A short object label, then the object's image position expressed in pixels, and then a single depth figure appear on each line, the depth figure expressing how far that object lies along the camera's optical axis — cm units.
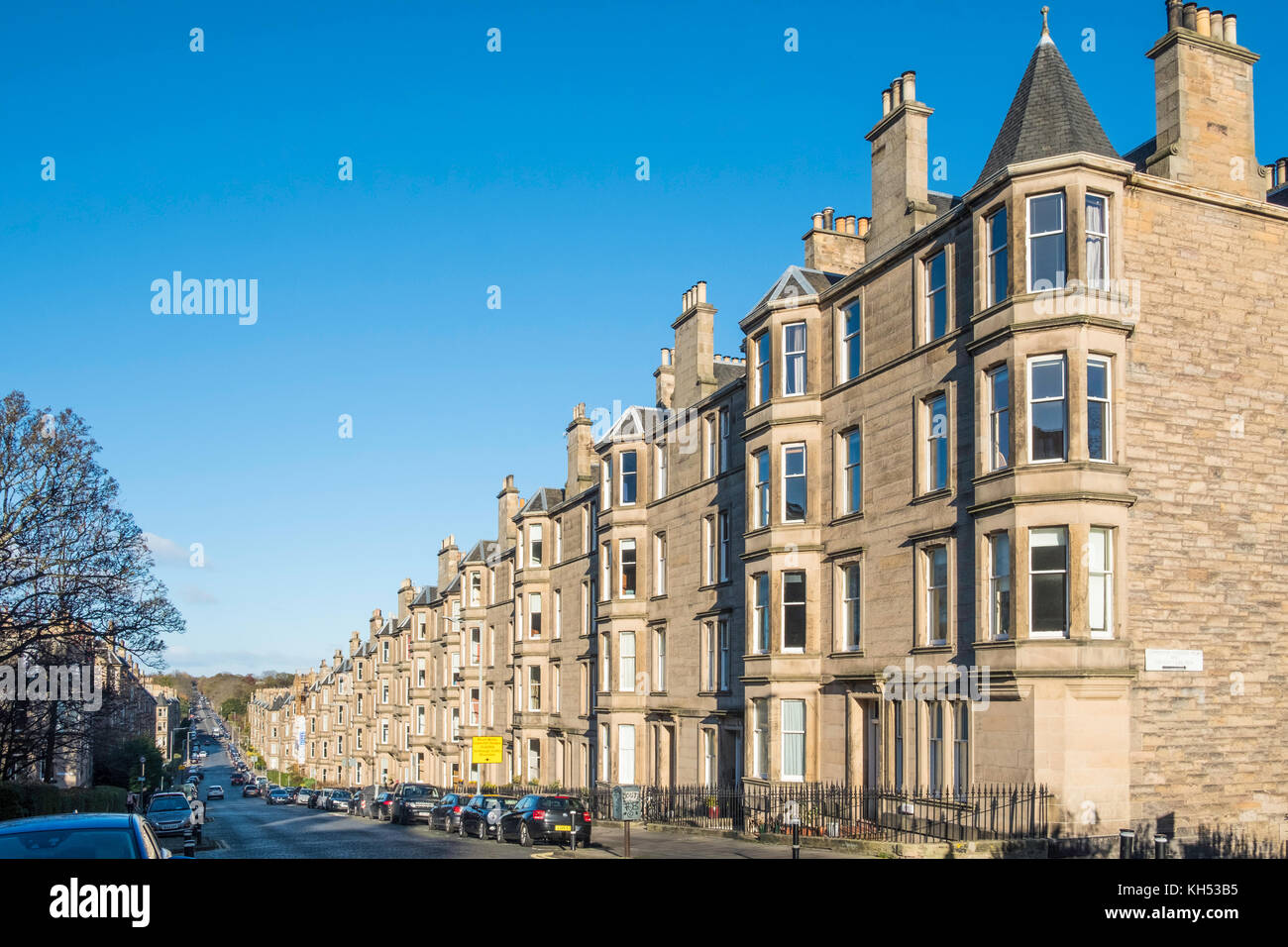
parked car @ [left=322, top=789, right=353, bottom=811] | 6225
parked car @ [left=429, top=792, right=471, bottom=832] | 3719
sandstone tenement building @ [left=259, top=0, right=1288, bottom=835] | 2273
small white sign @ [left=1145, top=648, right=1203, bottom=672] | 2324
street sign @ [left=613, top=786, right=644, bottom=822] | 2277
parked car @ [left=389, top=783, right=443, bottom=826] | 4438
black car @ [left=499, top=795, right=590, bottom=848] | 2902
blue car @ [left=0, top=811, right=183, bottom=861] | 884
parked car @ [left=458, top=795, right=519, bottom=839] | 3312
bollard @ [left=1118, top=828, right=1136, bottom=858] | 2023
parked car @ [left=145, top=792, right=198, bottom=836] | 3690
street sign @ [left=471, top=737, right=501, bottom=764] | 4659
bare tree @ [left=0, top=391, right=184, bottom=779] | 4034
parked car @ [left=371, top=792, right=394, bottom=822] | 4866
